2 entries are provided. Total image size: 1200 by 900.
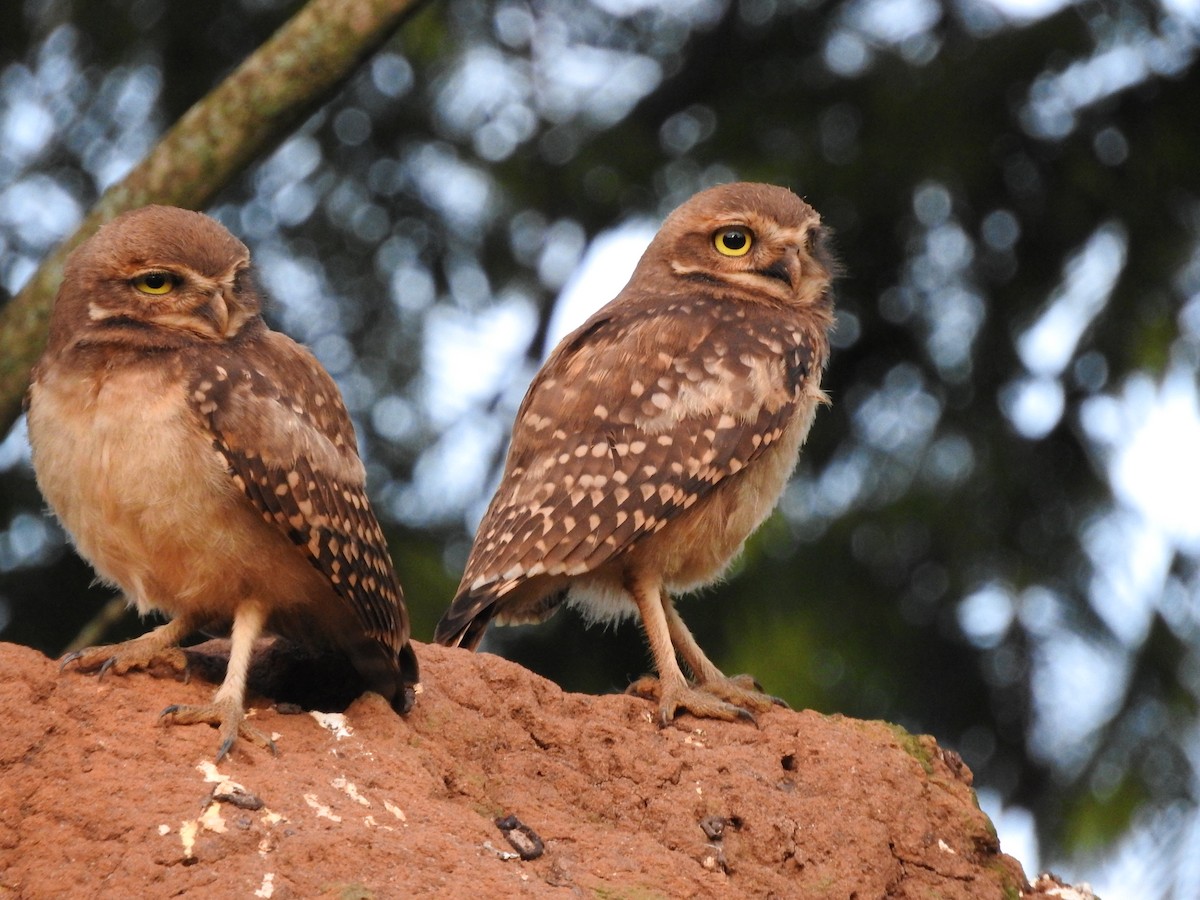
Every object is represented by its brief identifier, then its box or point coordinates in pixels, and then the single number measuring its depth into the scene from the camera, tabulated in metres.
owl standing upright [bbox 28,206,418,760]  8.95
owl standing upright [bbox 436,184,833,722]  11.00
